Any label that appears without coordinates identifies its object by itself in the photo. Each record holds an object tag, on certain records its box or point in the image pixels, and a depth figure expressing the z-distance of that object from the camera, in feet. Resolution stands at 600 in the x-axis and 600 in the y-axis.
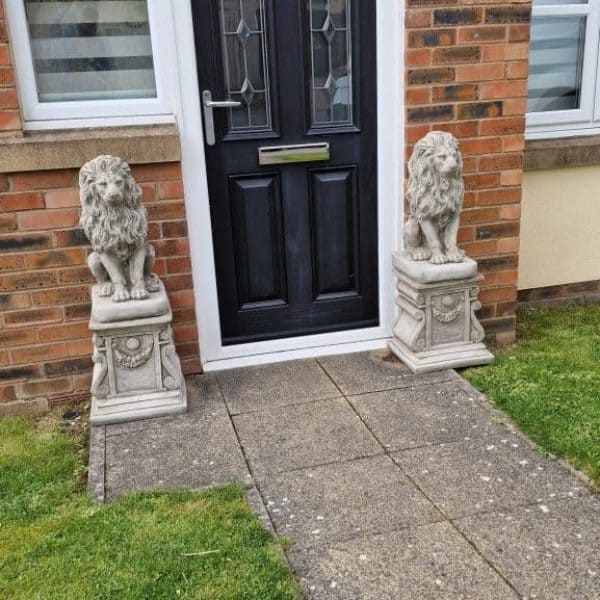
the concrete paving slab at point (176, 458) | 9.46
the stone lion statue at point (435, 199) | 11.32
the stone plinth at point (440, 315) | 12.01
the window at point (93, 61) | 11.02
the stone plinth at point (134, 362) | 10.76
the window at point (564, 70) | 14.55
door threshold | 12.91
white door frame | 11.53
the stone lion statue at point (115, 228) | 10.14
